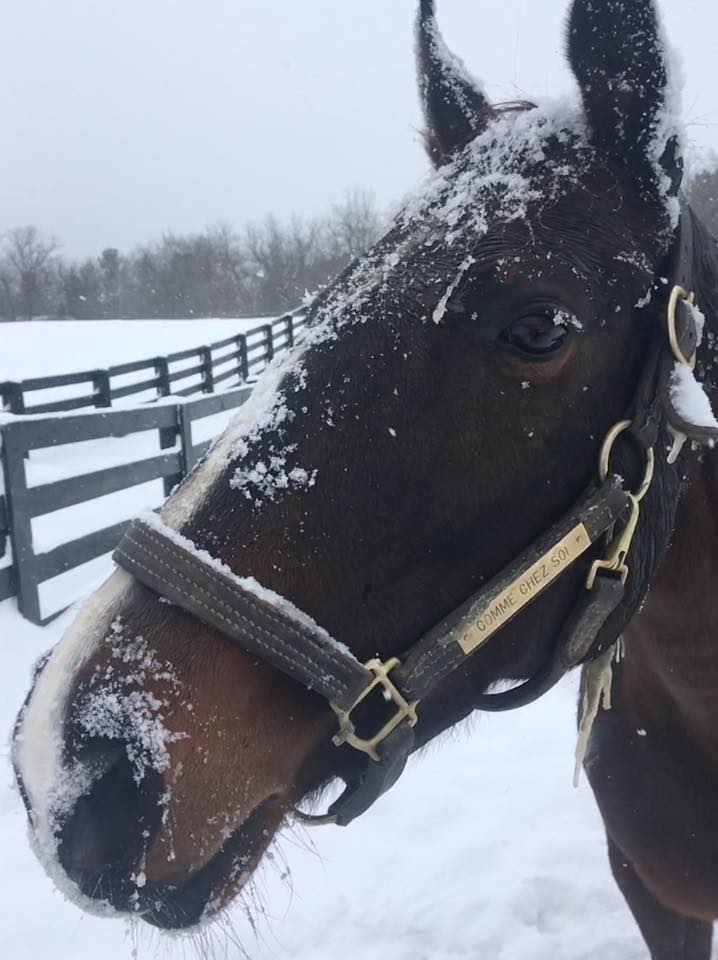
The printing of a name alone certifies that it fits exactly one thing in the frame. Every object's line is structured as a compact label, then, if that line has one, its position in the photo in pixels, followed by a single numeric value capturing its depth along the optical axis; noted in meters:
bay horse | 1.32
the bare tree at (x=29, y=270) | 54.81
